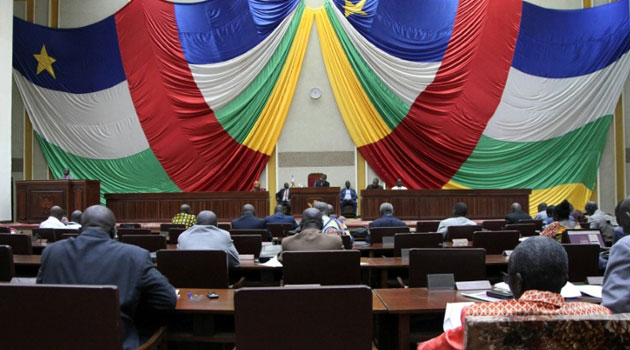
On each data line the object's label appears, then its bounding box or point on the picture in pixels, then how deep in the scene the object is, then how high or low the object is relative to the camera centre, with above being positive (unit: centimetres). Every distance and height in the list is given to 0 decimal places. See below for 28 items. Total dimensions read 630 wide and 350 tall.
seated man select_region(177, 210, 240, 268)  360 -41
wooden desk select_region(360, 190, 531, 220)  1043 -43
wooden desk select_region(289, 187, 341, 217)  1062 -29
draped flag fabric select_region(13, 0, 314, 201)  1211 +231
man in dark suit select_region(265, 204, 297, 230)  655 -48
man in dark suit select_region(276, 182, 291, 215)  1126 -26
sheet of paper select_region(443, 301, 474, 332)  190 -52
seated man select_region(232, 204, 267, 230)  612 -48
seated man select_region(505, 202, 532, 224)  726 -51
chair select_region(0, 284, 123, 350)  175 -47
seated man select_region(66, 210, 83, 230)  598 -47
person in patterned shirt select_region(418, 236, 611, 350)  137 -31
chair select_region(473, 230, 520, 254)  445 -53
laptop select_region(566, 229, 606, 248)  388 -44
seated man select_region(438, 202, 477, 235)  542 -43
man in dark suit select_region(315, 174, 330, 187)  1123 -1
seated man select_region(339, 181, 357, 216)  1126 -35
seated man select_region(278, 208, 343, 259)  339 -40
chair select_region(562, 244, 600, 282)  343 -54
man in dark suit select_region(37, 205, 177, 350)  202 -34
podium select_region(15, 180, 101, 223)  1020 -26
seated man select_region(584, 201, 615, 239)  519 -46
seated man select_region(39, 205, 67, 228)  629 -45
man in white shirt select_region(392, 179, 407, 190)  1080 -7
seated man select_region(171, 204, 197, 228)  698 -48
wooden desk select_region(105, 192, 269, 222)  1088 -43
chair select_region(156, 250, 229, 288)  312 -52
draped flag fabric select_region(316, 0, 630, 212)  1199 +225
